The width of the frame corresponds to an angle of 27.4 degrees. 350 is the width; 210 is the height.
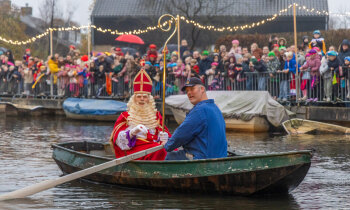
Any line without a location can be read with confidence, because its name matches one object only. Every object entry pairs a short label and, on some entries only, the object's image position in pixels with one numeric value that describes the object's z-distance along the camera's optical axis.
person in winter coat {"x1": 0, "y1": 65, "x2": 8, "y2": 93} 31.43
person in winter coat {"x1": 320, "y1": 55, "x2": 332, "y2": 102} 19.48
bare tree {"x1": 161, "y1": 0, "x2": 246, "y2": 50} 43.69
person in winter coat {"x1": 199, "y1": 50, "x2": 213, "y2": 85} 22.86
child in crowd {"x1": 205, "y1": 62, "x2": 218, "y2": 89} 22.50
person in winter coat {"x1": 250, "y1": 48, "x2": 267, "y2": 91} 21.31
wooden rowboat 9.52
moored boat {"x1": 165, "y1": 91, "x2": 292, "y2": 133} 20.34
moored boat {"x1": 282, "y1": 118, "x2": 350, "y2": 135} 19.30
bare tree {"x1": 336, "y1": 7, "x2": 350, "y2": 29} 59.59
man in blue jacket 9.79
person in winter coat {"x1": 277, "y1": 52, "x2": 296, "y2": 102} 20.52
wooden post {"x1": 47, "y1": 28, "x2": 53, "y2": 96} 28.69
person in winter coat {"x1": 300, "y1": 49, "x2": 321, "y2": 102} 19.81
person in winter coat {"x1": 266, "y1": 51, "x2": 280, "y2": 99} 20.98
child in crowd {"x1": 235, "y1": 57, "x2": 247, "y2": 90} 21.91
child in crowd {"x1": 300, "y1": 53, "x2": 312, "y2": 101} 20.19
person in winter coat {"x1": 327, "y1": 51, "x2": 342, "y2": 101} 19.22
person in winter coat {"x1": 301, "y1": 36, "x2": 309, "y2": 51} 22.15
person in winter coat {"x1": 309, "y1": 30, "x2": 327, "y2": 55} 21.36
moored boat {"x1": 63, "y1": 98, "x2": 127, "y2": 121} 24.77
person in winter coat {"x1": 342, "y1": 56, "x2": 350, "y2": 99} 19.22
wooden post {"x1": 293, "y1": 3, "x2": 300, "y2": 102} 20.24
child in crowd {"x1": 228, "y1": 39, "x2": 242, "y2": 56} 22.95
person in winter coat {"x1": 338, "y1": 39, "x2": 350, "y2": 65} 19.61
